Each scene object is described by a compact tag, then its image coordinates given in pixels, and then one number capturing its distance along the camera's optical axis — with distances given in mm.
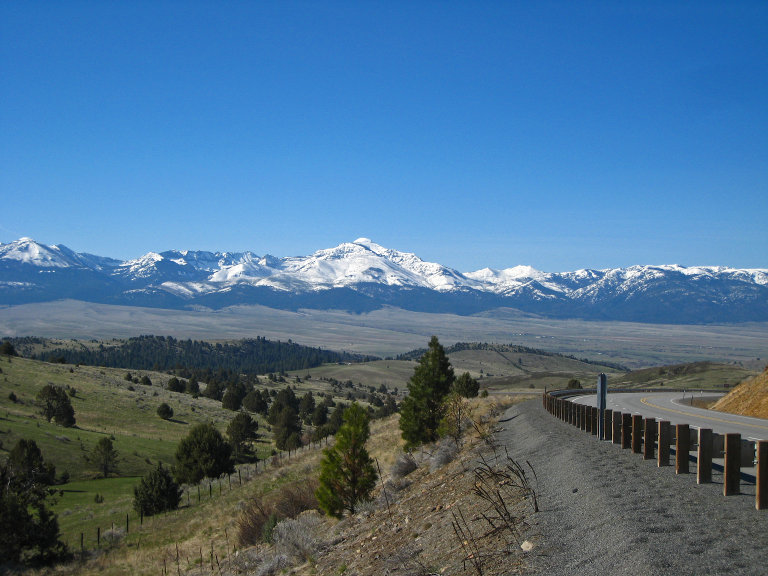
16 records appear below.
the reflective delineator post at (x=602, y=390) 22031
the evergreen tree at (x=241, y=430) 64281
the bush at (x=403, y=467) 24391
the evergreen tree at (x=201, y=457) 46438
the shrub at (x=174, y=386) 100062
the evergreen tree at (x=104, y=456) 48781
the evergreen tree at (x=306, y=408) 93475
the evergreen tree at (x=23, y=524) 24703
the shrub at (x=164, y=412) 73250
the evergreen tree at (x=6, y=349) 97600
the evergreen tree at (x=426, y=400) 31266
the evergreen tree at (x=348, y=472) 20672
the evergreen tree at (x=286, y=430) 66400
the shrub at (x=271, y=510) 22884
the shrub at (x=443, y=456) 21594
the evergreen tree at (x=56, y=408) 61531
